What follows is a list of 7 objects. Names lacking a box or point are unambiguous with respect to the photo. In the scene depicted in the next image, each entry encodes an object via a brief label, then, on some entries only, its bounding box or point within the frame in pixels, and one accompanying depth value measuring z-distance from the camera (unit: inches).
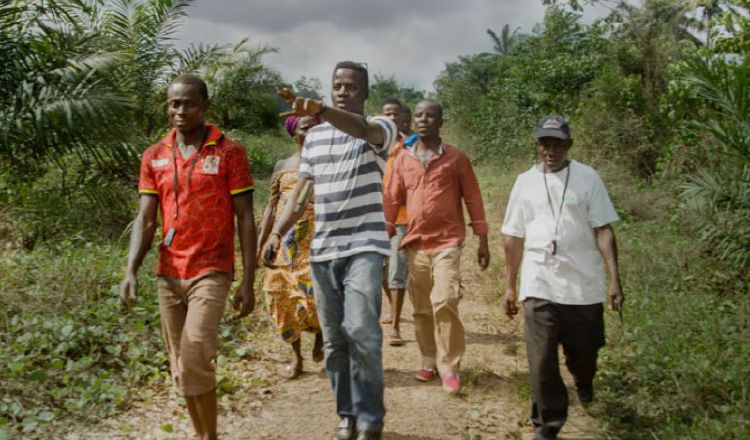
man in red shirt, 136.9
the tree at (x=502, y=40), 2108.8
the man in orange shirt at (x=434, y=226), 195.8
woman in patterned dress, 198.7
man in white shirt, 155.6
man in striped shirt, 143.2
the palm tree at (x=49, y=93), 288.5
